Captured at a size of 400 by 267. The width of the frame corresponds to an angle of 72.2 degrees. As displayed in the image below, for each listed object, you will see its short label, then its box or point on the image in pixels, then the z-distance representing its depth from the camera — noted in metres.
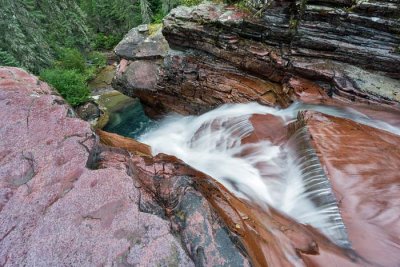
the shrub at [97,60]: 18.70
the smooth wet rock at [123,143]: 4.42
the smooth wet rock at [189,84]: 6.86
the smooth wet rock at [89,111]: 11.20
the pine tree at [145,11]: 17.75
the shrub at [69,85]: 11.41
